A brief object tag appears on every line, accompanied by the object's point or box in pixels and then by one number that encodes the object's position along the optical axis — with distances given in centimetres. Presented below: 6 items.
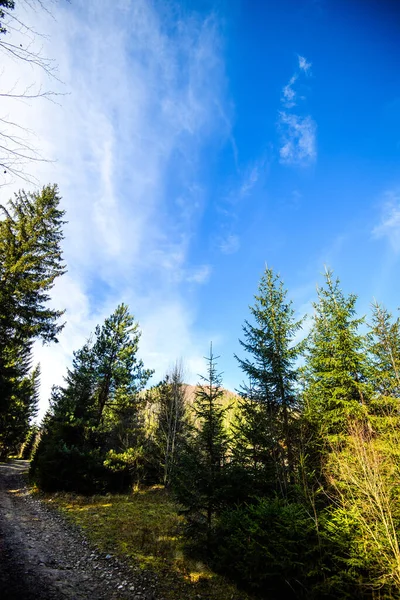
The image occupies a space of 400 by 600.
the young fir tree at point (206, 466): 887
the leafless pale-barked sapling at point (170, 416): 2020
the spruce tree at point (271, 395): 1038
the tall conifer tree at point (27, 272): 1395
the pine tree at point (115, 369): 1833
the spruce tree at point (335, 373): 1242
